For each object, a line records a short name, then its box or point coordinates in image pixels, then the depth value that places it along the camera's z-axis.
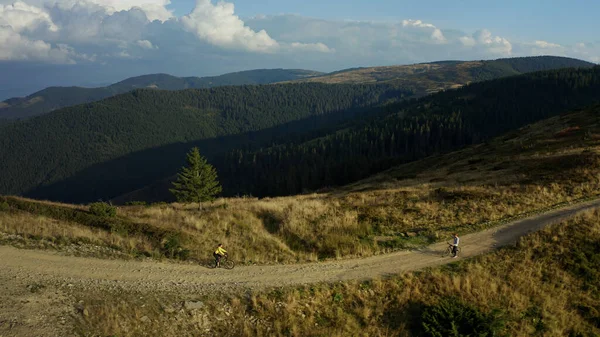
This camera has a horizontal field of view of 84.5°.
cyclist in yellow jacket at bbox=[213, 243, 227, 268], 18.03
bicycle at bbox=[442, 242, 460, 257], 19.18
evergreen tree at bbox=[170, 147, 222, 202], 55.56
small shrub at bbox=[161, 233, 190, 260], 19.09
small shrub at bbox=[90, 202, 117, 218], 28.28
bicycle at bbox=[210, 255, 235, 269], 18.14
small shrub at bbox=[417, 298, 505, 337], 13.27
